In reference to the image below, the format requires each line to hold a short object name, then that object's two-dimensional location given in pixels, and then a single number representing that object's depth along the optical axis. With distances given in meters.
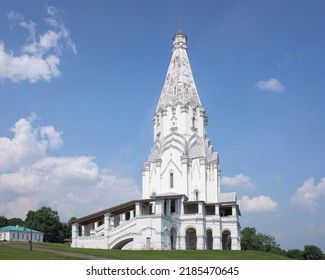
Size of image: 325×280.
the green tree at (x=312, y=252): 77.81
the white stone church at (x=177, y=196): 43.16
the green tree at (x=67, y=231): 78.50
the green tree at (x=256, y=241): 79.78
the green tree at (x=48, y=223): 75.56
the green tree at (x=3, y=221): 85.43
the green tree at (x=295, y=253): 81.19
